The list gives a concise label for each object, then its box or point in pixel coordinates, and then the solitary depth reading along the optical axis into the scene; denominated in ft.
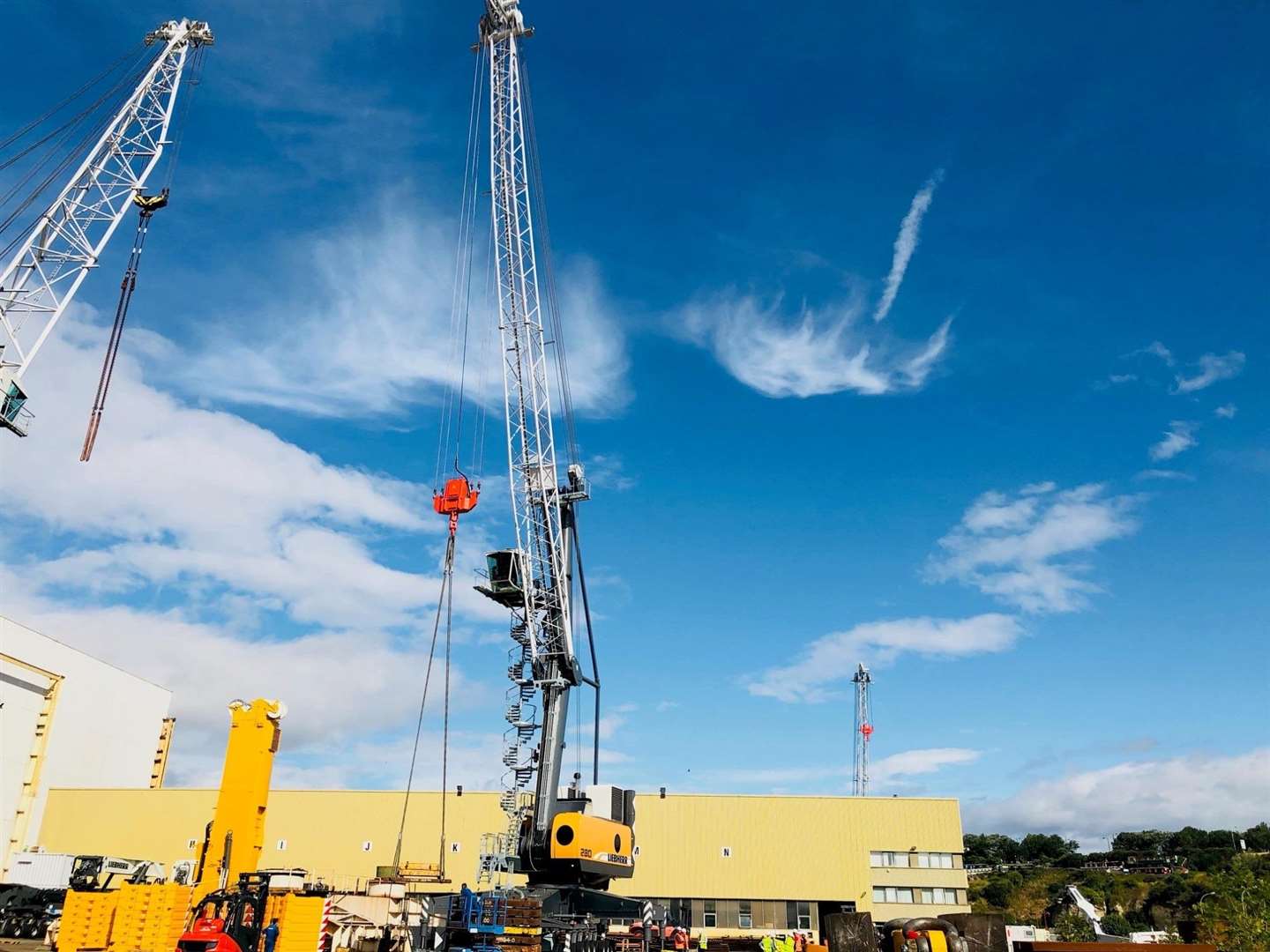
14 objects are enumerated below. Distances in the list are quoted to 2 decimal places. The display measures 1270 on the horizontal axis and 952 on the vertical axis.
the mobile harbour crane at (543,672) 116.98
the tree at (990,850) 442.91
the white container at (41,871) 133.28
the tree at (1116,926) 203.43
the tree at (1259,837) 389.19
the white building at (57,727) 168.86
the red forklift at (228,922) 54.75
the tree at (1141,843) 436.88
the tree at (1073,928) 161.38
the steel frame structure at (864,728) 314.55
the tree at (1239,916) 86.43
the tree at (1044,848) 441.68
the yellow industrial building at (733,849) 157.38
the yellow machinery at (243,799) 63.77
